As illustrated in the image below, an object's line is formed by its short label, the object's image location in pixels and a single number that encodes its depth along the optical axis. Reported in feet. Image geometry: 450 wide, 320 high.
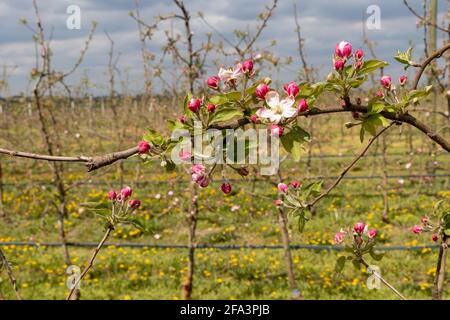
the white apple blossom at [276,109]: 3.16
